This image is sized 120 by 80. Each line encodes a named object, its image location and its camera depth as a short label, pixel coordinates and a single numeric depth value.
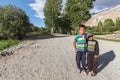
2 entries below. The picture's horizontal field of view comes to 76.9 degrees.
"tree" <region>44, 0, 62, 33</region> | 27.76
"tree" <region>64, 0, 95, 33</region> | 21.26
